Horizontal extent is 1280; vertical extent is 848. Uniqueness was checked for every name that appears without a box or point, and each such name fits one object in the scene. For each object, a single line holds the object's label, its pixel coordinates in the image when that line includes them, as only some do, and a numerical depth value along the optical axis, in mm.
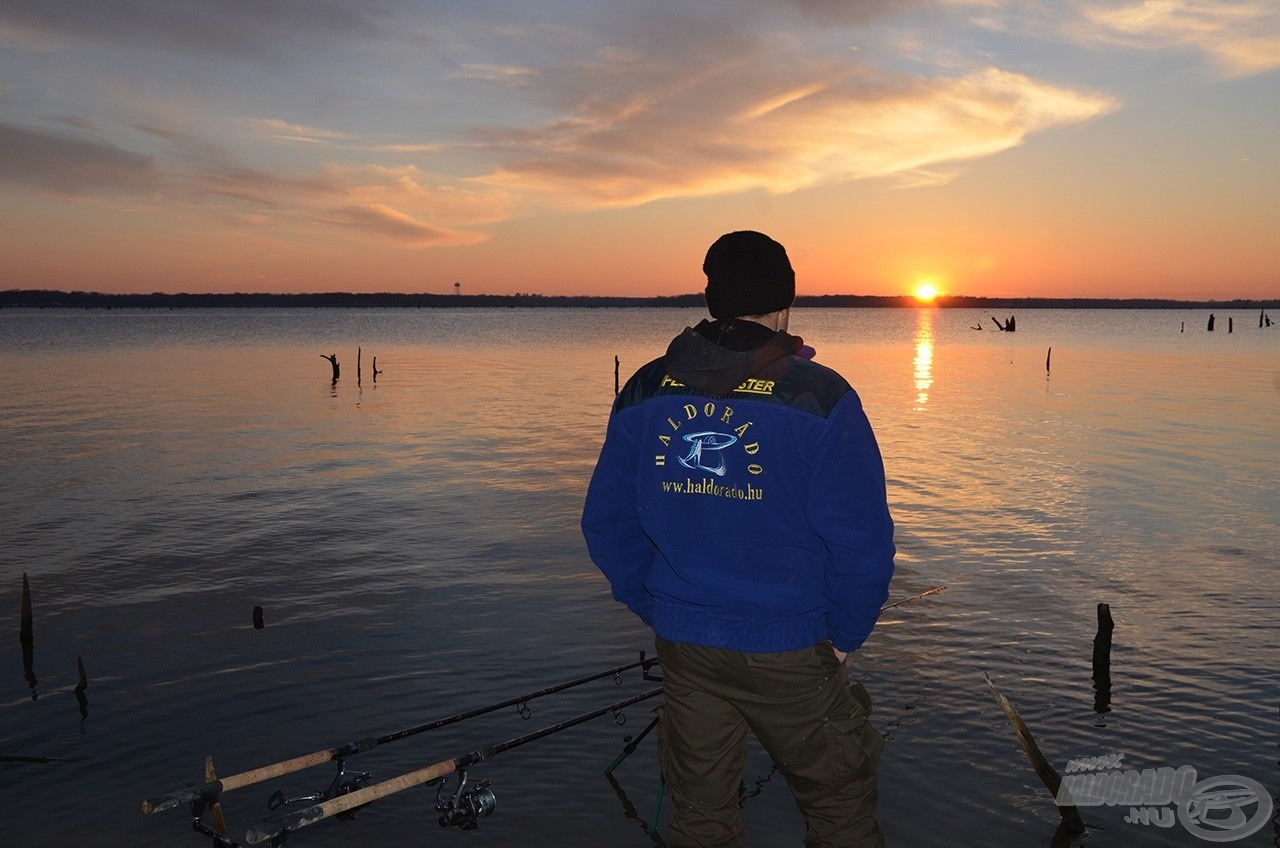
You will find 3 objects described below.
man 3713
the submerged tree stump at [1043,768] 7180
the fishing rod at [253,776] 5620
